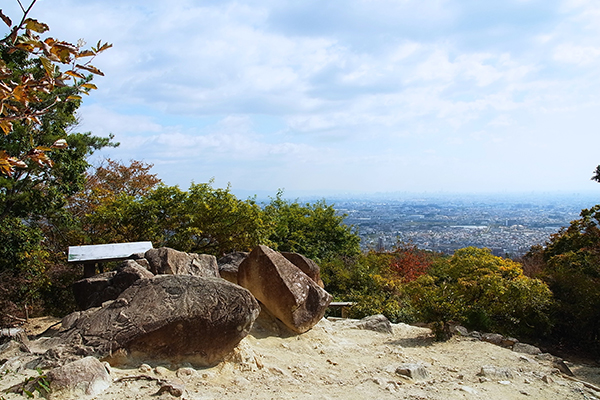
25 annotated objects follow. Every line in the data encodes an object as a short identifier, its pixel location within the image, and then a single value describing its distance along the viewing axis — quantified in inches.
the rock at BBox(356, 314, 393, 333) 401.7
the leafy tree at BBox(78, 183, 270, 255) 526.9
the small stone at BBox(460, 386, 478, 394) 266.2
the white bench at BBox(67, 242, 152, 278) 353.7
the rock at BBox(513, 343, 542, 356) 360.4
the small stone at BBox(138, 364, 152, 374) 228.4
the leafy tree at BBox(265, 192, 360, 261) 692.1
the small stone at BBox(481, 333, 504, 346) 382.9
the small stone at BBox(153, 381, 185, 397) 204.2
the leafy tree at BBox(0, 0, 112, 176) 121.6
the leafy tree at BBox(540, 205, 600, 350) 398.3
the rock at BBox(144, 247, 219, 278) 339.0
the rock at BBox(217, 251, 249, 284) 377.4
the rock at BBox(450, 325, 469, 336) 393.4
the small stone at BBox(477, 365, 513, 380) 297.0
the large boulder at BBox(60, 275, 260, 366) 237.1
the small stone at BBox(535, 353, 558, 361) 346.9
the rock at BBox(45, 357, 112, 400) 191.2
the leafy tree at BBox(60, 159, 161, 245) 525.3
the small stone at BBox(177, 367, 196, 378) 233.0
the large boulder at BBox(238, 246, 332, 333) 335.3
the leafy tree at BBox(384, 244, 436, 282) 634.5
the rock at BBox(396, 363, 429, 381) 283.1
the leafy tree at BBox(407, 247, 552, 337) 383.9
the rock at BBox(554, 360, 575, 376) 325.5
